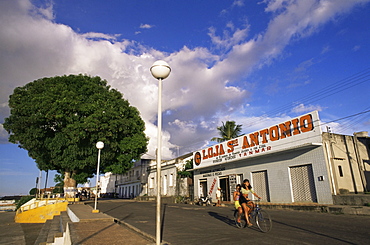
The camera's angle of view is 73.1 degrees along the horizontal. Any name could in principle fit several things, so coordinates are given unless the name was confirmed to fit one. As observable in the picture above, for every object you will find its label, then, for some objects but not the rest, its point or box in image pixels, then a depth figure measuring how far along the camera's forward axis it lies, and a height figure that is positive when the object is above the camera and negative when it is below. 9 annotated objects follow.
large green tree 21.70 +6.14
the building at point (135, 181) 42.38 +2.12
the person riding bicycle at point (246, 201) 7.68 -0.34
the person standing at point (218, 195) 20.10 -0.36
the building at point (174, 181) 29.00 +1.28
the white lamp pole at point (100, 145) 13.48 +2.52
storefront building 14.30 +1.69
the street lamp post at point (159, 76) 5.70 +2.71
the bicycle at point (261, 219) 7.16 -0.83
